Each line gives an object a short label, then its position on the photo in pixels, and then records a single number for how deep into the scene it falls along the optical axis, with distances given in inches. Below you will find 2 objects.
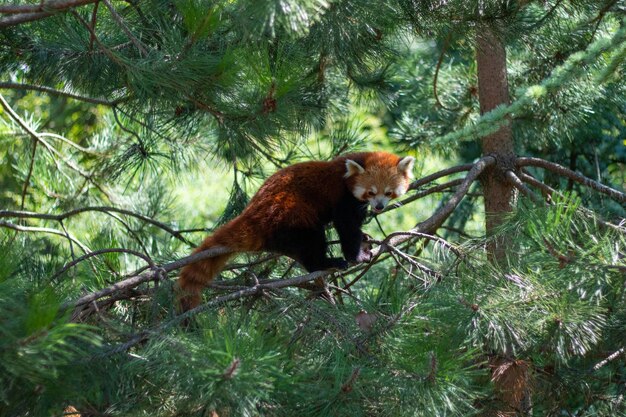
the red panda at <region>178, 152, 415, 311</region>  244.5
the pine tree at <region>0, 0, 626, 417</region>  159.0
